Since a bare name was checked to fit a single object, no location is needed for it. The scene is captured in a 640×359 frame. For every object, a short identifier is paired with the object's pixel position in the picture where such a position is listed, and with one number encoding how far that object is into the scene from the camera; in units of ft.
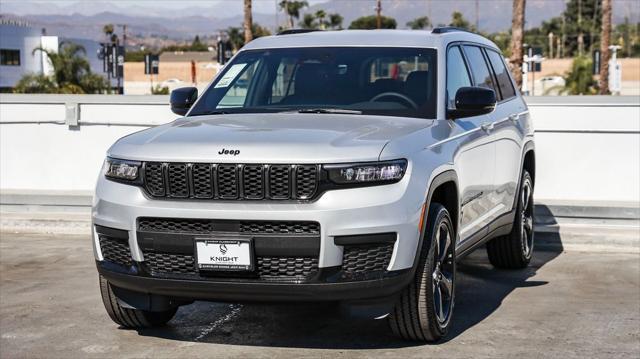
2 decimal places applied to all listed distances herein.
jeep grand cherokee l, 17.98
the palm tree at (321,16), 414.41
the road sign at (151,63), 305.32
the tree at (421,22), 556.35
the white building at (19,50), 318.04
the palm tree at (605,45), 158.81
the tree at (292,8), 446.60
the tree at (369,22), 488.44
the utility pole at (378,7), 330.54
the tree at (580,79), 184.85
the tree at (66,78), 203.92
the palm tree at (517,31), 112.96
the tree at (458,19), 403.89
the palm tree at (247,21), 169.58
